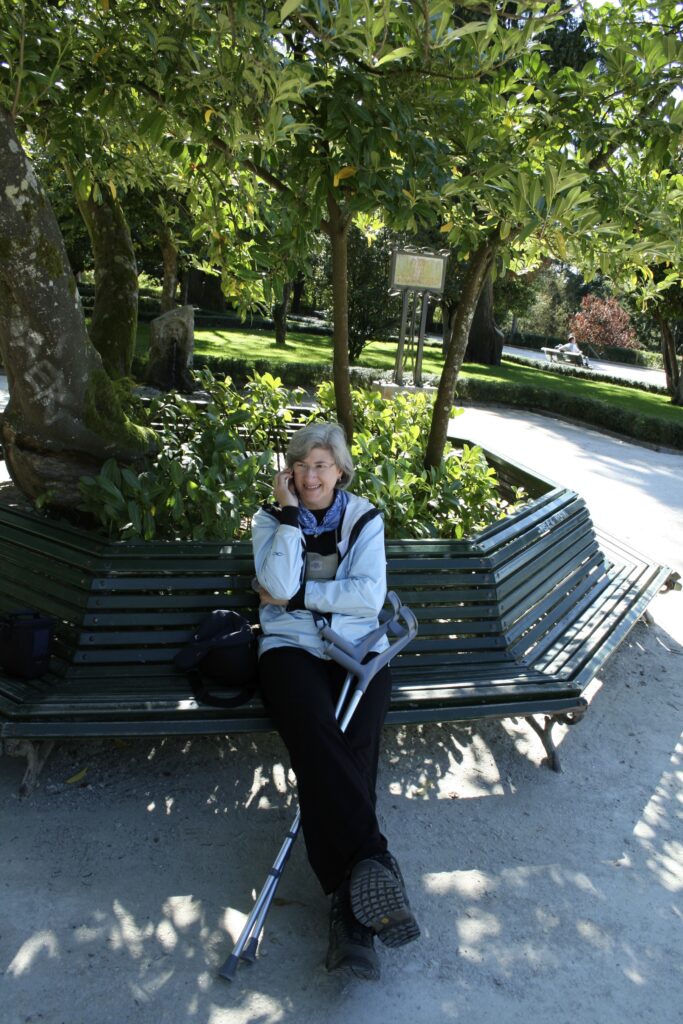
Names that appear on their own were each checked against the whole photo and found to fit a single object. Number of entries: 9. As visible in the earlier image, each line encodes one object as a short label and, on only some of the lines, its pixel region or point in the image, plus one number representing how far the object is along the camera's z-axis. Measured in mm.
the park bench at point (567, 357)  37094
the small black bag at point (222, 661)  3602
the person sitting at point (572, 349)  37344
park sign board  13961
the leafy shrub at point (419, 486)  5137
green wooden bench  3457
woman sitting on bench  2785
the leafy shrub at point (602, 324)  46031
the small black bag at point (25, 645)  3613
